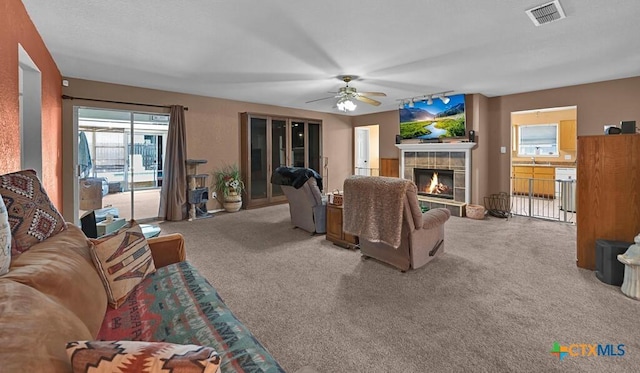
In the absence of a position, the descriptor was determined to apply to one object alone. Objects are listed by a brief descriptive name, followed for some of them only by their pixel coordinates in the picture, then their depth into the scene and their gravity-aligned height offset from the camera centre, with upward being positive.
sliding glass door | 5.33 +0.52
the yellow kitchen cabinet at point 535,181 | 7.51 +0.05
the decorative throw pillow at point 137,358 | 0.75 -0.45
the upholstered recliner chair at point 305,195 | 4.43 -0.16
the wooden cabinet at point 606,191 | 2.95 -0.08
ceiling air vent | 2.52 +1.50
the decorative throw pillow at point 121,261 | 1.67 -0.46
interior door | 9.56 +1.06
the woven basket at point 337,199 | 4.15 -0.21
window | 8.00 +1.19
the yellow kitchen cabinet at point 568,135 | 7.64 +1.23
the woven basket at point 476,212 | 5.77 -0.55
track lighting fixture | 6.10 +1.81
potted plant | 6.38 -0.06
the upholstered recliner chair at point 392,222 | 2.95 -0.40
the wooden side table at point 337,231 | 3.91 -0.65
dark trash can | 2.73 -0.73
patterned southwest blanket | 1.21 -0.68
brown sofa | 0.78 -0.48
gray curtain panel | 5.69 +0.21
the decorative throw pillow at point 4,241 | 1.14 -0.22
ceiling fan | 4.70 +1.42
